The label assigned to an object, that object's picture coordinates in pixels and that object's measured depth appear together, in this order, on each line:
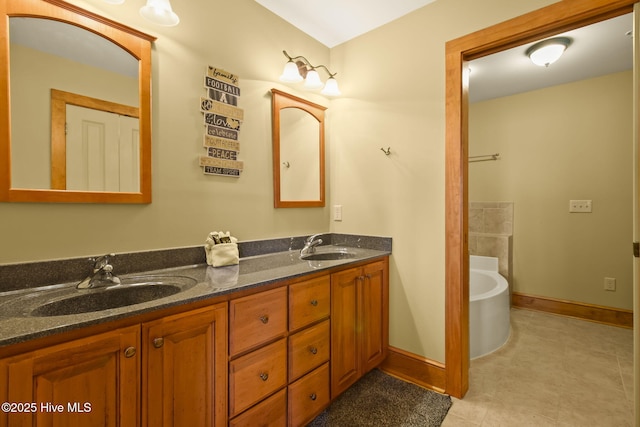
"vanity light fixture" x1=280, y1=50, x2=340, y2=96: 1.92
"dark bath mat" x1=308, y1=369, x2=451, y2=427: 1.57
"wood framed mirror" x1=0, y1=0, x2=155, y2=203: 1.11
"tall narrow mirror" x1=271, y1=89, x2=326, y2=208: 2.02
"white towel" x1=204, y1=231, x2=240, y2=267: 1.57
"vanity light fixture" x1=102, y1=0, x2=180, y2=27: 1.30
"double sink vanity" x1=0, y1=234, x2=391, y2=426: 0.78
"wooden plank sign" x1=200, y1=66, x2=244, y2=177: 1.64
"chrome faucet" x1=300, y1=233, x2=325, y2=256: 1.98
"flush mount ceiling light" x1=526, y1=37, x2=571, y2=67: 2.29
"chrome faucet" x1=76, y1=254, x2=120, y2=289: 1.15
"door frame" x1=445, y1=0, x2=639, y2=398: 1.76
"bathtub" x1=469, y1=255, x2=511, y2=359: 2.31
